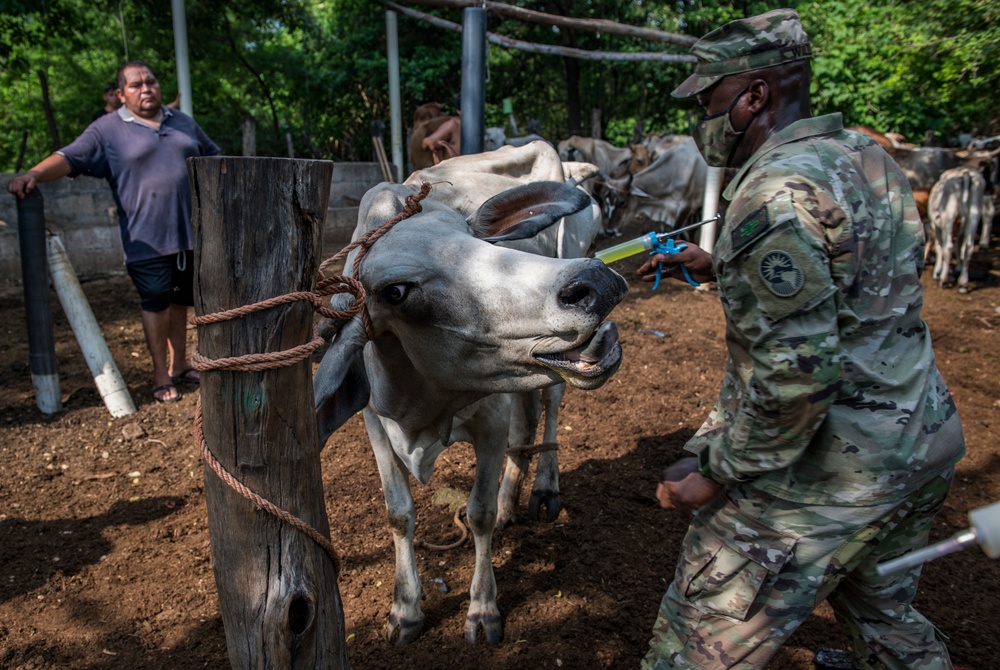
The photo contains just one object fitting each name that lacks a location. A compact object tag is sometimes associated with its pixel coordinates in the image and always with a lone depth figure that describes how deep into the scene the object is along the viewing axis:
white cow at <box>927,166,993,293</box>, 9.21
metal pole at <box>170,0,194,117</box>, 10.06
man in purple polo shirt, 5.07
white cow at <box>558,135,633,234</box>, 14.50
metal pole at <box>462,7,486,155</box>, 5.80
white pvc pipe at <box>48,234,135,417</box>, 5.12
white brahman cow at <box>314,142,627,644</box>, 1.91
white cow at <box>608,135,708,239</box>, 11.70
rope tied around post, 1.60
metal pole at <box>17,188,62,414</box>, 4.85
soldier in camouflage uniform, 1.74
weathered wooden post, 1.59
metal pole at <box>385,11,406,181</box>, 12.94
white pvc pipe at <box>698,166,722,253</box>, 8.48
